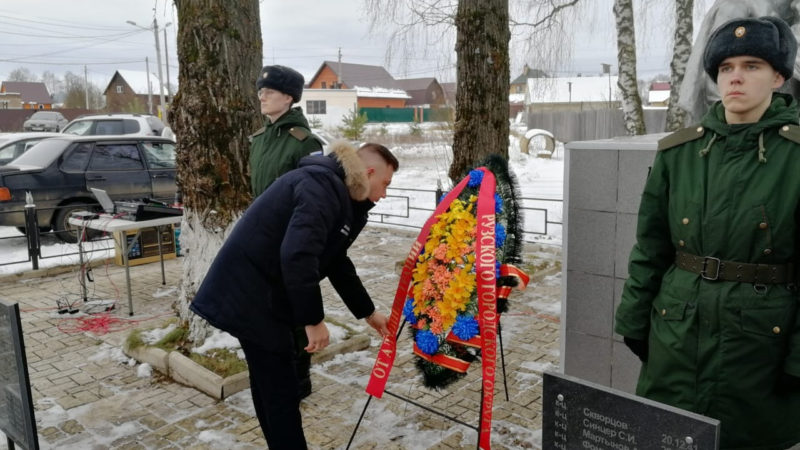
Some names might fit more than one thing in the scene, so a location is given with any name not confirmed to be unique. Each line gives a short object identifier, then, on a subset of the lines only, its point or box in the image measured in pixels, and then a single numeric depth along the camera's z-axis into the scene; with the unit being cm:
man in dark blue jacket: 259
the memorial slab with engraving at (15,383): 284
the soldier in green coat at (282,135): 411
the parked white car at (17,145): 1242
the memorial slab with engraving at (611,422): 170
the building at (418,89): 6600
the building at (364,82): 5881
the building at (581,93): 5383
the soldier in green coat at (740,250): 205
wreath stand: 339
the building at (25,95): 7150
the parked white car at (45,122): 3356
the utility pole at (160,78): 3265
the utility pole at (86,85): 5958
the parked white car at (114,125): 1688
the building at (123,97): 4338
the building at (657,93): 6550
